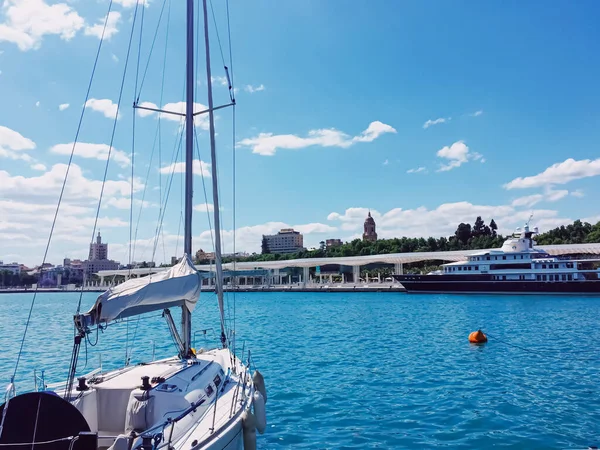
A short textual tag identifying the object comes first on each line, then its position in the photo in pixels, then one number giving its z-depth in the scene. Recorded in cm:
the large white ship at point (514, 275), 7212
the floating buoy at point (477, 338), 2875
